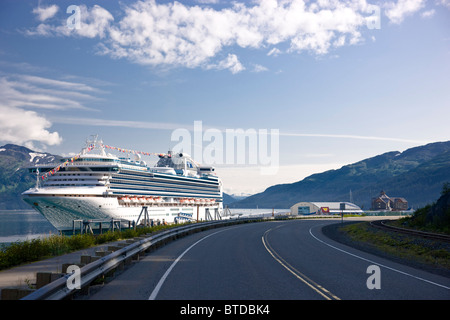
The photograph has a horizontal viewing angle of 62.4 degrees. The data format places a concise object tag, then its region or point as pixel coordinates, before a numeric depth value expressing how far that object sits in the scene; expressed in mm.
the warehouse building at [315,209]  119188
